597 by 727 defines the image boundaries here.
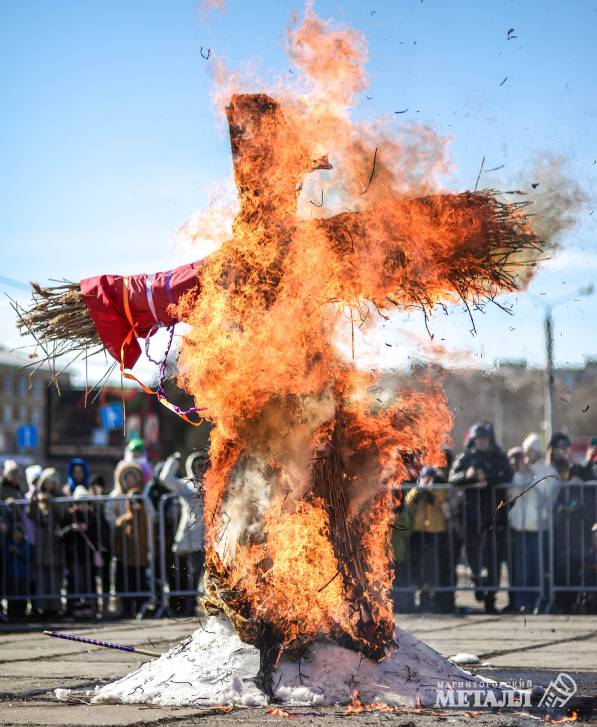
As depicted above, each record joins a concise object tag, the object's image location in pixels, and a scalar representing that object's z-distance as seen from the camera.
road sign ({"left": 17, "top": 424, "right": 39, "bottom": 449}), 44.84
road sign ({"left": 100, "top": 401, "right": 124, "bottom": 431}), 43.22
